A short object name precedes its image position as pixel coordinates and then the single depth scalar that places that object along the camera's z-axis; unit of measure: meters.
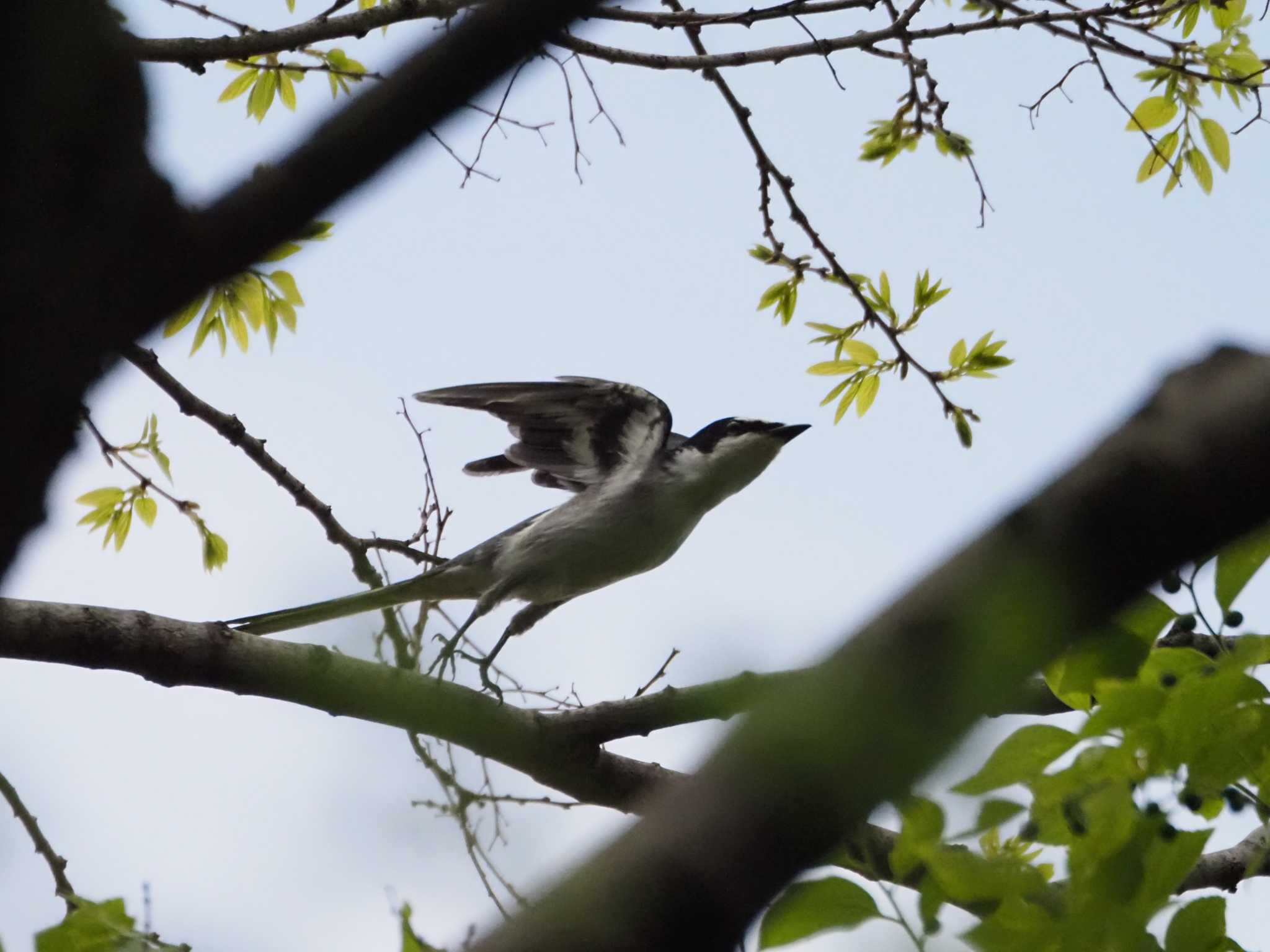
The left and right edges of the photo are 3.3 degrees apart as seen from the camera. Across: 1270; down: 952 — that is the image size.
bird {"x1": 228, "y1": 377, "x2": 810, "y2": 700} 6.67
